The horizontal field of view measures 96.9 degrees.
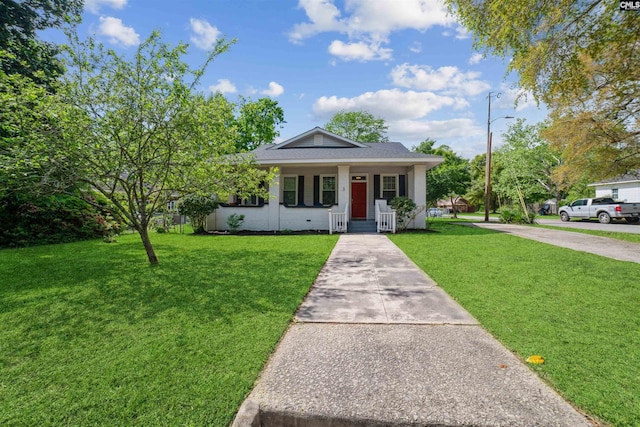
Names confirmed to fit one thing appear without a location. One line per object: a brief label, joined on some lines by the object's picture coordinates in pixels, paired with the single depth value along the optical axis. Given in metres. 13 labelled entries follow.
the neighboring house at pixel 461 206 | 40.56
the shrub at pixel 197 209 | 11.69
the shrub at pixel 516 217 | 16.94
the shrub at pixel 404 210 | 11.89
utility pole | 18.86
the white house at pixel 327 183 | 12.34
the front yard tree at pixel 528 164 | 30.33
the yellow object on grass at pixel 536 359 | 2.28
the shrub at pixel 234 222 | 12.40
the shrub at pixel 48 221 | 8.58
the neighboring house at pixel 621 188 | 22.31
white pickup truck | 17.06
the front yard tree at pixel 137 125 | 4.85
